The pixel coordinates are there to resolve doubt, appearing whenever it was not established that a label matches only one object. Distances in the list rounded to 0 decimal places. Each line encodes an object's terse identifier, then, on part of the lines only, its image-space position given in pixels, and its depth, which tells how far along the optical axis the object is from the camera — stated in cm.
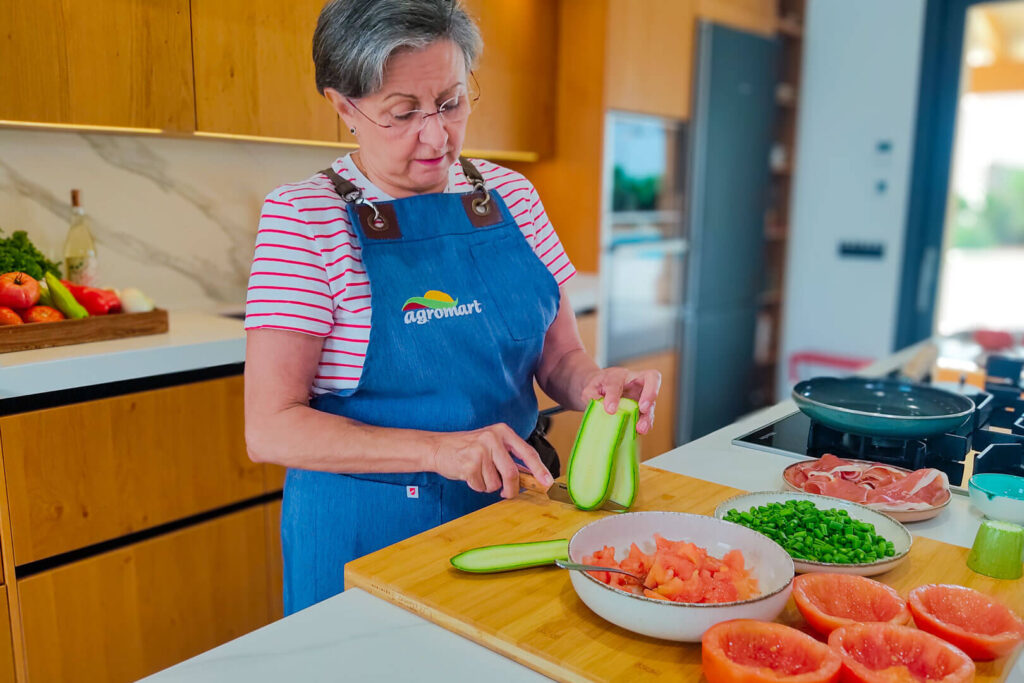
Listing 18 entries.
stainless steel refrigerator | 342
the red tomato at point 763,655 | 67
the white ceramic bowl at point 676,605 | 74
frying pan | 132
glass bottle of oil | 218
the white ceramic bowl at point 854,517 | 88
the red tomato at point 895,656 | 68
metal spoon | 81
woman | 111
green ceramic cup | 90
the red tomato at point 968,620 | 74
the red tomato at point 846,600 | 78
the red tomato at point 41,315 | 184
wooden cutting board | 74
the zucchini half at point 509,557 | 89
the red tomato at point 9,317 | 179
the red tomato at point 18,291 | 183
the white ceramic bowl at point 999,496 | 108
